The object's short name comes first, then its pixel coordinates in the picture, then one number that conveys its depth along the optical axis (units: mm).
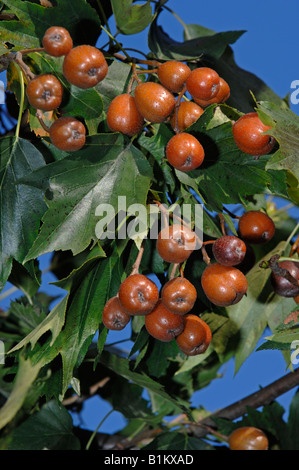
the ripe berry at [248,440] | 735
